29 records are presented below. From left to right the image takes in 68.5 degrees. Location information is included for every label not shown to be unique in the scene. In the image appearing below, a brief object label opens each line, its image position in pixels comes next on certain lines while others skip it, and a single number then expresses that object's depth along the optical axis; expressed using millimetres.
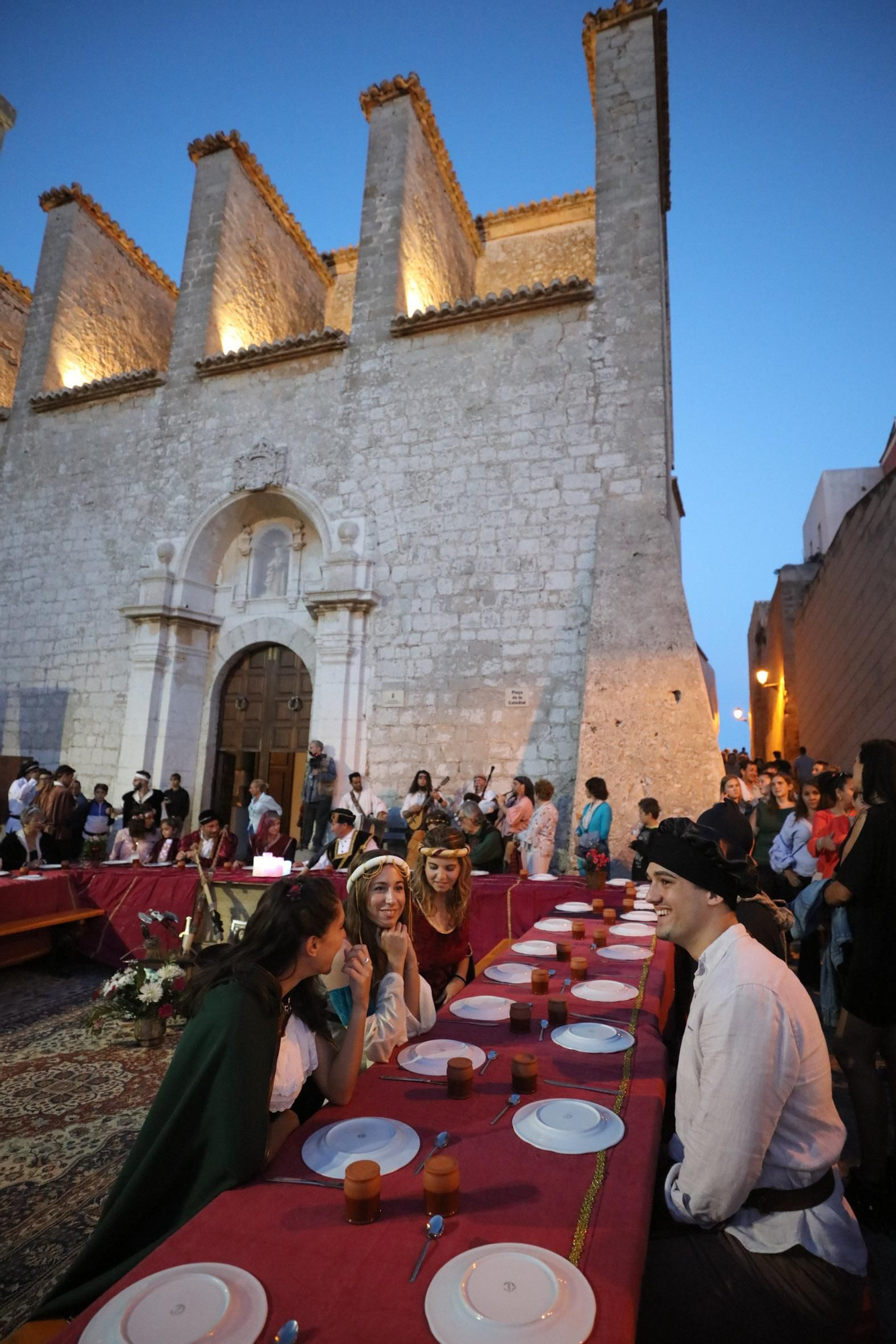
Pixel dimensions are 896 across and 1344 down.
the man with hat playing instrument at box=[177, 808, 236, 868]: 6023
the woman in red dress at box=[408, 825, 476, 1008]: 3107
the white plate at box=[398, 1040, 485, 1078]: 1916
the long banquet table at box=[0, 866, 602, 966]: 4934
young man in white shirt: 1339
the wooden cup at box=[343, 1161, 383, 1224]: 1210
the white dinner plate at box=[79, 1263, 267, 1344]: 958
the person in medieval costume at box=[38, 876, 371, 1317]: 1394
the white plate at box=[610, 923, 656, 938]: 3490
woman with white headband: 2174
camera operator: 8664
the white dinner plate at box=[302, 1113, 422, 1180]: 1413
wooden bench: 4875
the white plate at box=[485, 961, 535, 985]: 2748
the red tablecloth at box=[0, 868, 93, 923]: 4958
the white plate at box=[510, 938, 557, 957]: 3211
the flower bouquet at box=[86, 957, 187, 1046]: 3979
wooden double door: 10242
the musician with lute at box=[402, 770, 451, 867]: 7105
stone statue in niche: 10914
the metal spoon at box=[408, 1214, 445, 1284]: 1188
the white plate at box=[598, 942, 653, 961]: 3061
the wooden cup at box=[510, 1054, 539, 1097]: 1765
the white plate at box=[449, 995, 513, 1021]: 2346
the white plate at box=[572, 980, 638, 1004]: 2492
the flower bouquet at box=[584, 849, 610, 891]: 4844
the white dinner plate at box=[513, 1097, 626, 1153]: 1499
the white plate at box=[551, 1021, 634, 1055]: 2035
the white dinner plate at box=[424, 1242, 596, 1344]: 974
